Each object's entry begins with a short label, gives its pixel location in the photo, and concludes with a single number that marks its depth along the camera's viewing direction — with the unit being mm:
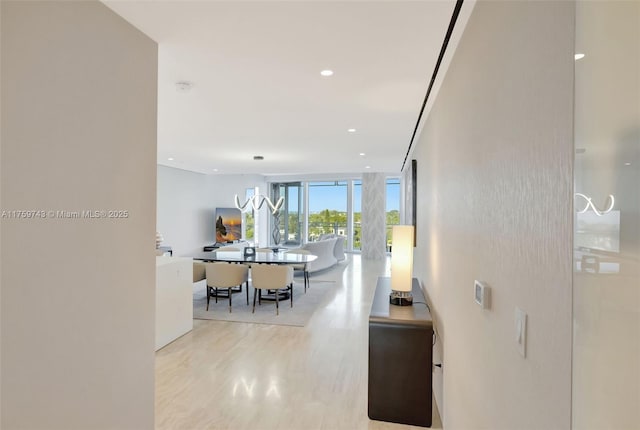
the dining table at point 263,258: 5918
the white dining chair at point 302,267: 6855
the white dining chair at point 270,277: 5230
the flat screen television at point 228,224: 11070
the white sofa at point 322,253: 8156
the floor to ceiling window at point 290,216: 13125
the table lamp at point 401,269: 2947
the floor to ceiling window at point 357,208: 12422
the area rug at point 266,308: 4957
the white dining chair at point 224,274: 5254
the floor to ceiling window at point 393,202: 11961
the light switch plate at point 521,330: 1035
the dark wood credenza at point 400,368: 2514
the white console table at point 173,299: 3949
